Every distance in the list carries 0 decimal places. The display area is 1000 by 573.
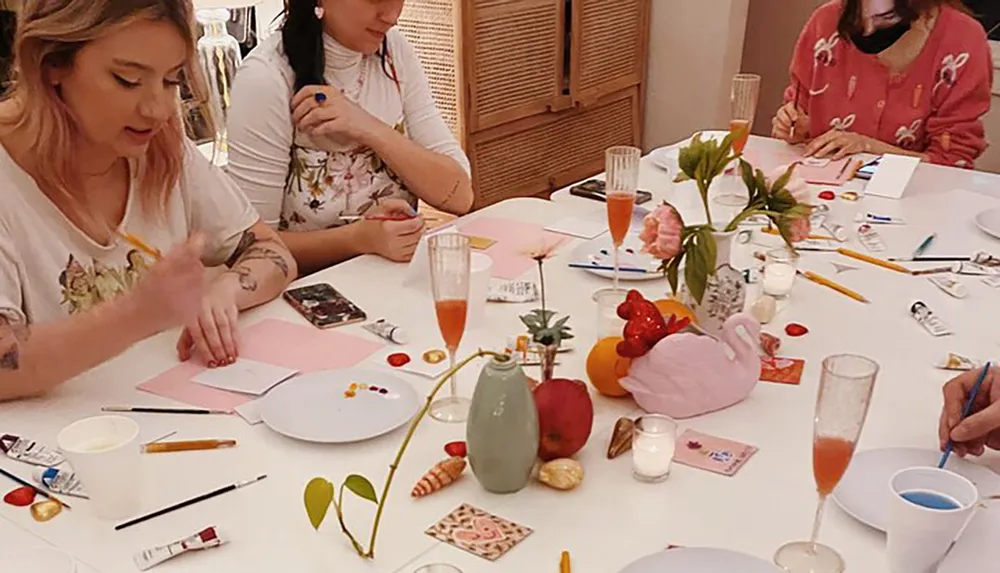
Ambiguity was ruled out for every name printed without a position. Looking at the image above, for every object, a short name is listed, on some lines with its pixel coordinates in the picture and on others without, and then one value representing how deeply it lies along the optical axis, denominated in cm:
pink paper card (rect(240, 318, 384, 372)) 153
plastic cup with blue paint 99
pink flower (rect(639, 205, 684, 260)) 146
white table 109
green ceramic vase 117
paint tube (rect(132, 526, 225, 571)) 106
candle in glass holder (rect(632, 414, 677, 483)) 121
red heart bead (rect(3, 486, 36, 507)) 117
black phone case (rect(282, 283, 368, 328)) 167
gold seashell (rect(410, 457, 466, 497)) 119
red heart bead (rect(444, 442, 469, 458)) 127
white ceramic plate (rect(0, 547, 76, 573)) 100
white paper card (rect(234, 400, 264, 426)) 135
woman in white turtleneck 203
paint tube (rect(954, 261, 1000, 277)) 188
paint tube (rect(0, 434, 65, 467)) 125
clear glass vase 288
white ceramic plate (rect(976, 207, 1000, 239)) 207
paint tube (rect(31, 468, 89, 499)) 119
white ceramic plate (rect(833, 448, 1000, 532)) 115
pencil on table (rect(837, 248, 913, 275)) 190
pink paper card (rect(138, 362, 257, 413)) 140
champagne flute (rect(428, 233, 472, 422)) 136
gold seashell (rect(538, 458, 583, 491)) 120
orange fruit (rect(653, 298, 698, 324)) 150
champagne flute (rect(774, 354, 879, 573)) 106
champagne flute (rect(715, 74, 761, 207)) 224
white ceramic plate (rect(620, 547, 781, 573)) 104
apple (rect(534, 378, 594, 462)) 123
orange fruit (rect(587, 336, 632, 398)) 139
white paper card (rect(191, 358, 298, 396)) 144
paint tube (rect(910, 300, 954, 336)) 164
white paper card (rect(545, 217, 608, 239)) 207
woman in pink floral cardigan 264
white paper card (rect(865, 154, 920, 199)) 233
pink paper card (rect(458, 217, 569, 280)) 190
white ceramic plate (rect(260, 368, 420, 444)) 131
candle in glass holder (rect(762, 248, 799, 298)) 176
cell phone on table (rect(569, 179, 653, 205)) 228
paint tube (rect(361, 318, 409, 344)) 159
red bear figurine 135
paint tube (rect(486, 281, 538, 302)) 175
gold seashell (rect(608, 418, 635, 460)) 127
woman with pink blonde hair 137
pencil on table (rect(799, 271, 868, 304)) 177
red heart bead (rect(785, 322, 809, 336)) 163
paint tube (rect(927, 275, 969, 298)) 178
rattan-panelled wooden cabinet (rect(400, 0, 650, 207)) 355
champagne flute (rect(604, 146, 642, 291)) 171
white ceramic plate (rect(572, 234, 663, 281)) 184
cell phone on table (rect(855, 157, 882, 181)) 246
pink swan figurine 134
